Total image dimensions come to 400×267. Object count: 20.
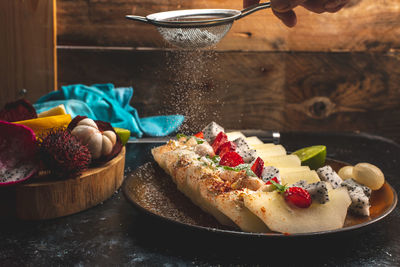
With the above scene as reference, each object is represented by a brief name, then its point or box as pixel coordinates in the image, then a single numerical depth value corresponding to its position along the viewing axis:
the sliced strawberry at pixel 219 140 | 1.43
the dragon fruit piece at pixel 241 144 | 1.41
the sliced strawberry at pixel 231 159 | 1.25
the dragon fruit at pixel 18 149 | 1.15
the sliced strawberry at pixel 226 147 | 1.37
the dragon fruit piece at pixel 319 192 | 0.98
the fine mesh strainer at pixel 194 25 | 1.38
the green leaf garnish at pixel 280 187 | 1.02
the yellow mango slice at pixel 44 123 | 1.33
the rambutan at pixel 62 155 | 1.15
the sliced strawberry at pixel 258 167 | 1.21
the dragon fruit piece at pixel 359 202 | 1.09
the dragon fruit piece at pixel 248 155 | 1.33
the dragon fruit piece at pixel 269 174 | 1.18
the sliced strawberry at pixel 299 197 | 0.98
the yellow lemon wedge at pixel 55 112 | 1.46
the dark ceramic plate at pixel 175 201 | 1.01
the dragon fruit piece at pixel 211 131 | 1.51
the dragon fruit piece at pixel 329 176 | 1.24
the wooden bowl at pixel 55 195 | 1.13
